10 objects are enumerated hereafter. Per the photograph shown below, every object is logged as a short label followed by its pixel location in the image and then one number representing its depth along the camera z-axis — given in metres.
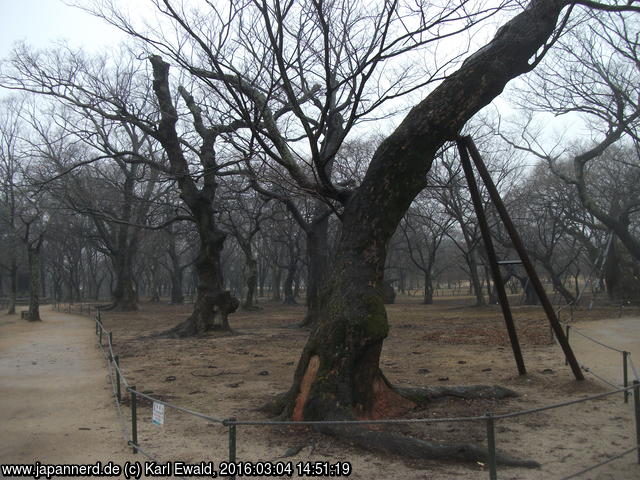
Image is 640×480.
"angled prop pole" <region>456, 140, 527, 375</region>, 9.10
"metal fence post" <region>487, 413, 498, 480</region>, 4.08
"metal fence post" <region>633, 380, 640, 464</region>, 5.25
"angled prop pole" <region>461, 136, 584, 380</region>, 8.81
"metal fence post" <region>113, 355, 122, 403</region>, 8.11
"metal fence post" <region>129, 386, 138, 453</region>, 5.90
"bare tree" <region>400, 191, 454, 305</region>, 37.84
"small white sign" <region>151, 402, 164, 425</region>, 5.18
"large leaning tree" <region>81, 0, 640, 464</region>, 6.49
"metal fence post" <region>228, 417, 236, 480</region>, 4.23
